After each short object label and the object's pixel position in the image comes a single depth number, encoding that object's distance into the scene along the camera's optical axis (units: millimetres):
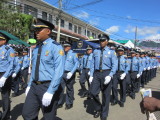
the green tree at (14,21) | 13078
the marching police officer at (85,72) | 7384
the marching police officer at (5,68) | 4066
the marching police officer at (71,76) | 5590
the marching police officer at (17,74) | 7166
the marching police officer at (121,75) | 6230
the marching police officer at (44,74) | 2801
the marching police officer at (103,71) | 4574
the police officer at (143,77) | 9817
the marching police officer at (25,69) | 8078
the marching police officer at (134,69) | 7453
